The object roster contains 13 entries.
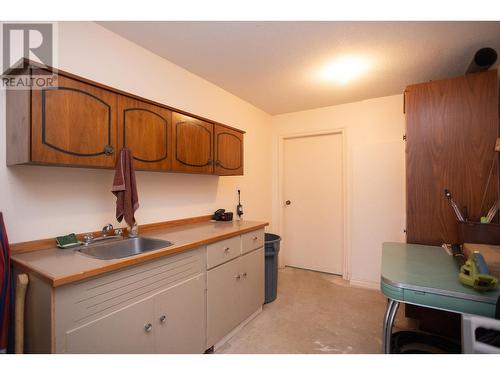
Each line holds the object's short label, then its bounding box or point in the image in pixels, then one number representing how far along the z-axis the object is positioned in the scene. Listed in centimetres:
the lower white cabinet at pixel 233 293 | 179
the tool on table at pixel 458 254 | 150
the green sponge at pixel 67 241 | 143
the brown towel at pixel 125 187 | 149
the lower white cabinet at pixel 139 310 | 105
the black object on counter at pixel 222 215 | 259
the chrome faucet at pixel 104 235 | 155
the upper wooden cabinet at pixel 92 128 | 118
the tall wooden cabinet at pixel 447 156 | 186
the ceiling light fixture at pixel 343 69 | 216
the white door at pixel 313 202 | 343
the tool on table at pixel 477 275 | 110
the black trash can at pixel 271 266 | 260
